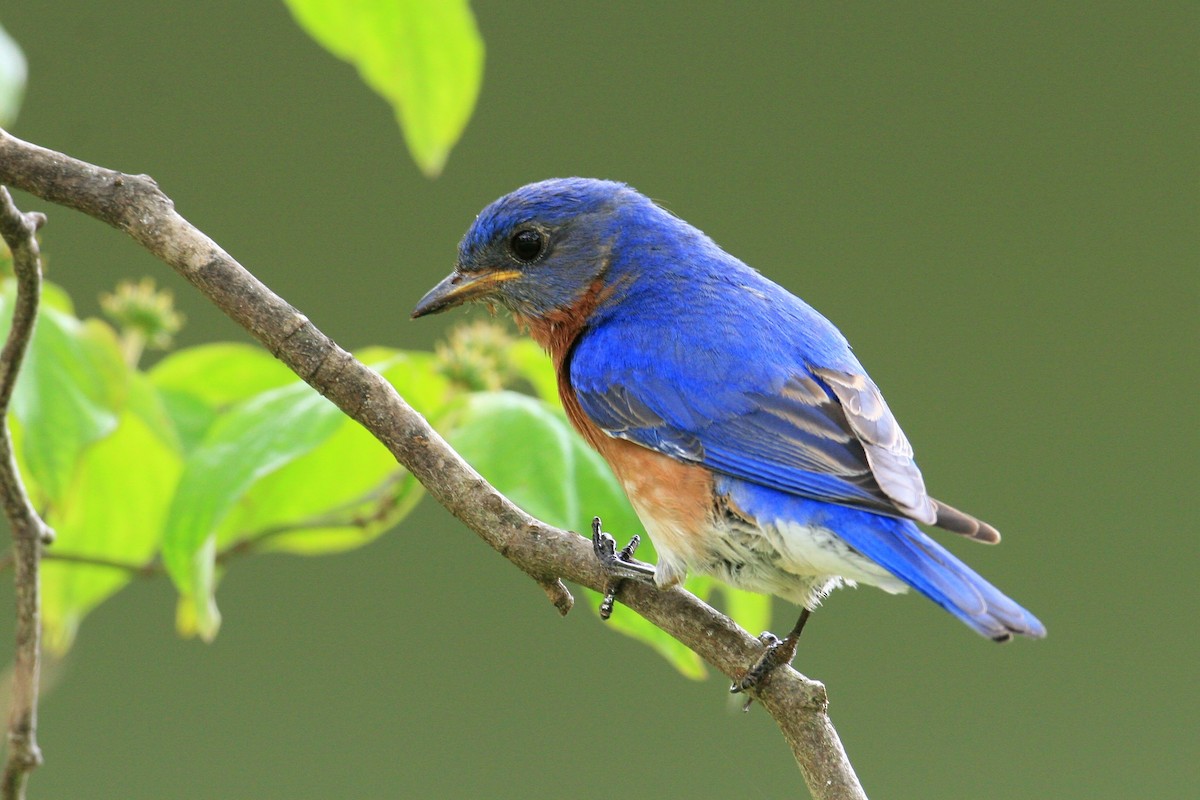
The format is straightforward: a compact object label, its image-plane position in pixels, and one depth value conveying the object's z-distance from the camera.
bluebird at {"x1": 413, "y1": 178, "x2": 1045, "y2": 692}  4.82
